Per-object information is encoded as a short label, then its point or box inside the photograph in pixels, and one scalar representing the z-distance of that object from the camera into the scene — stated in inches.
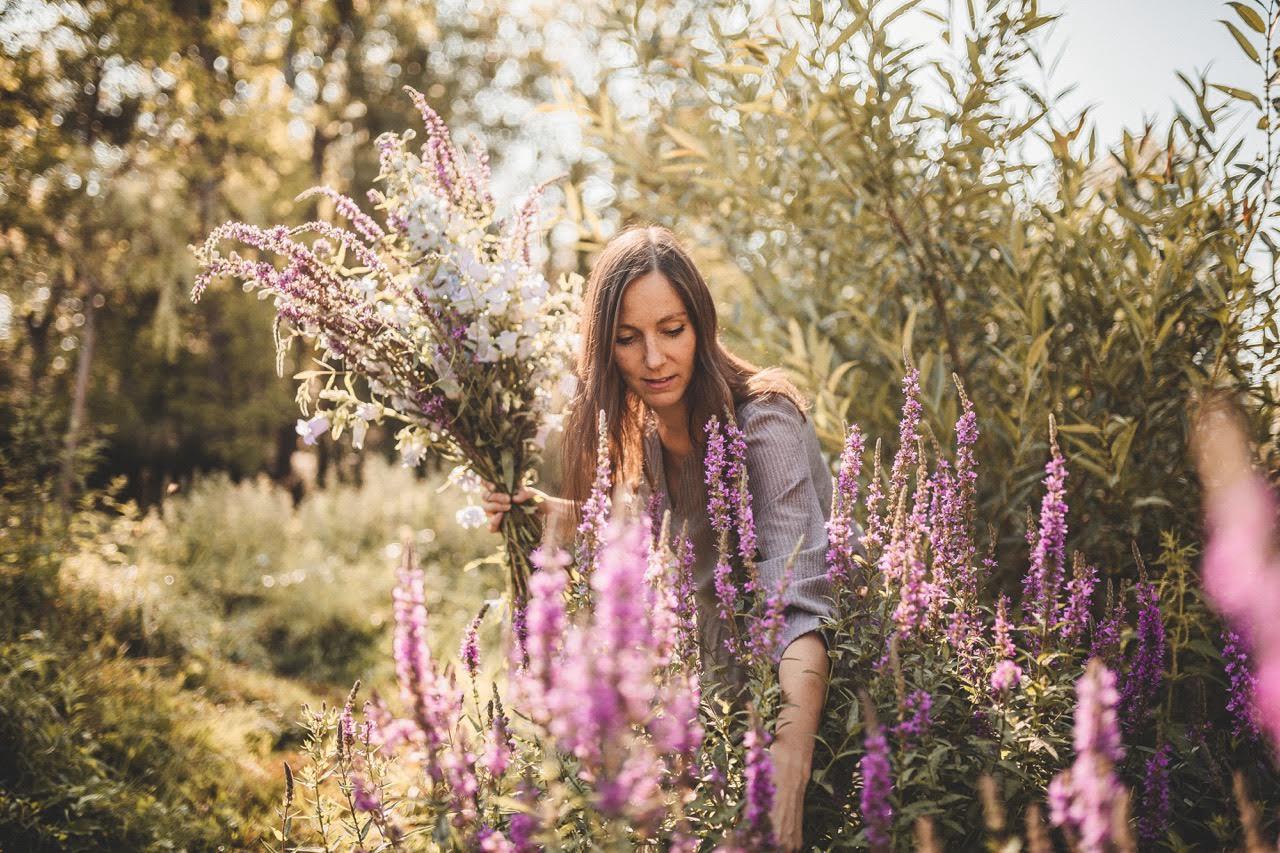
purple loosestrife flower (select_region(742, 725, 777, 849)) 46.8
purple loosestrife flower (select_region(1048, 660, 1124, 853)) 37.8
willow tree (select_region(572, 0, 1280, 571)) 85.7
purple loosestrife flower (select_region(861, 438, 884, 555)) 63.2
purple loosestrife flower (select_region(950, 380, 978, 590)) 67.4
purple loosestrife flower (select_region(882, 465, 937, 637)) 57.1
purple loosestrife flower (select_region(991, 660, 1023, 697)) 55.0
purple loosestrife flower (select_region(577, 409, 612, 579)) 63.3
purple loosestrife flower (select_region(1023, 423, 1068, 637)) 64.4
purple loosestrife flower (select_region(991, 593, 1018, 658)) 59.4
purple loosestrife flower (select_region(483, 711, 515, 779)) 52.5
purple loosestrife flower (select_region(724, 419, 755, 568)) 62.6
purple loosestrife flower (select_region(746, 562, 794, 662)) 55.4
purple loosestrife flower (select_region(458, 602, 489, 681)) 71.1
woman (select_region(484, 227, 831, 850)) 80.0
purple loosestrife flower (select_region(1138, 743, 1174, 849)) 62.6
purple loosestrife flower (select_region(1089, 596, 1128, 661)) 67.9
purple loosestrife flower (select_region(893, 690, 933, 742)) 52.2
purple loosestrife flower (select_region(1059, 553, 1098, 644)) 65.6
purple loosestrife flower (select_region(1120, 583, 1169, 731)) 70.7
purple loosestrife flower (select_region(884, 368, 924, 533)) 65.3
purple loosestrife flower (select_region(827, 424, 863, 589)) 66.0
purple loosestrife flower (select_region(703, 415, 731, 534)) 67.7
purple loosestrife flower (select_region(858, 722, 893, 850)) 46.9
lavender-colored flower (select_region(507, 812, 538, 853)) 46.6
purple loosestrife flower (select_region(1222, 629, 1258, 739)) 67.0
